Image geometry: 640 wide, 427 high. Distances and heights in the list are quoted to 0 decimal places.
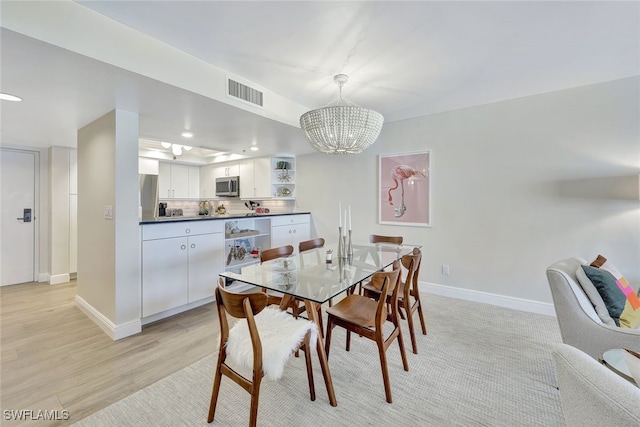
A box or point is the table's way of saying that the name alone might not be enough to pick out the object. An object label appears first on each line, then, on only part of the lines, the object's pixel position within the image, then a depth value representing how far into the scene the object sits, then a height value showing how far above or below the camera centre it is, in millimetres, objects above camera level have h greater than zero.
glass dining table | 1610 -481
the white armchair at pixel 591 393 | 566 -428
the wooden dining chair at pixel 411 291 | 2162 -724
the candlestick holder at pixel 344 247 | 2475 -347
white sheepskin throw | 1361 -729
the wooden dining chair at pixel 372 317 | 1638 -733
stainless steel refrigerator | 3395 +207
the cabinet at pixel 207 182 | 6027 +678
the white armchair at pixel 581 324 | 1445 -661
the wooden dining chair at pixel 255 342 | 1294 -732
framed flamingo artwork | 3527 +315
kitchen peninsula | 2689 -585
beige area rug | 1521 -1197
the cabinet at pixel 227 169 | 5539 +898
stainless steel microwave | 5473 +521
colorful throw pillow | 1617 -542
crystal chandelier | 2059 +684
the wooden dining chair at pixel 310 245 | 2929 -397
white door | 3967 -97
